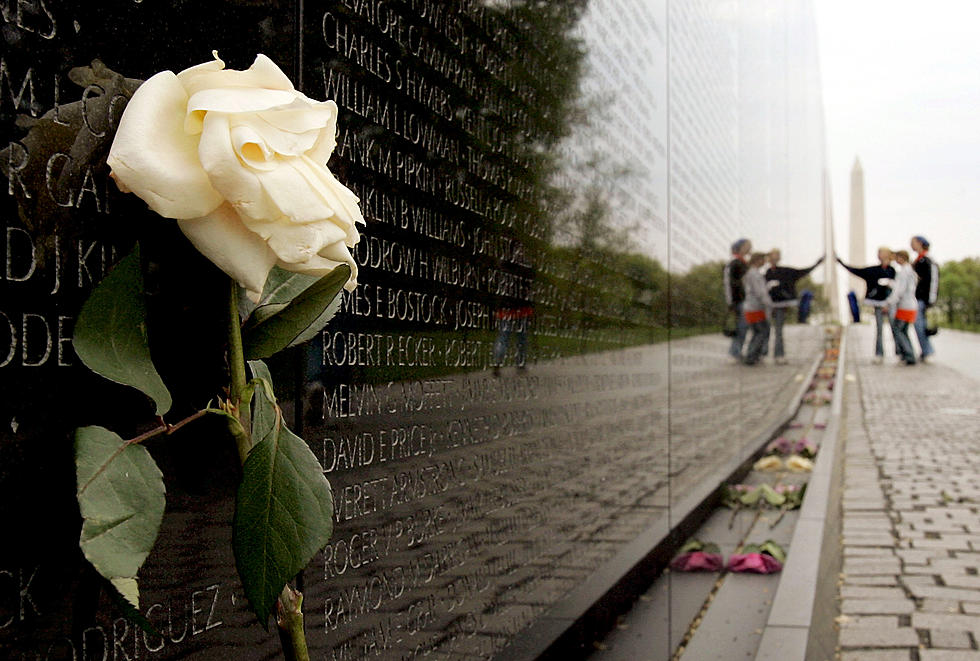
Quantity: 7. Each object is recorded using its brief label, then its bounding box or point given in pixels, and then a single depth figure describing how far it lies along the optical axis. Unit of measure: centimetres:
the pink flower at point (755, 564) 443
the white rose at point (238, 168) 84
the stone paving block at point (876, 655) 348
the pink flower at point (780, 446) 782
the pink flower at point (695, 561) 425
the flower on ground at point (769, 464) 711
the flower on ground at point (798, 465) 712
